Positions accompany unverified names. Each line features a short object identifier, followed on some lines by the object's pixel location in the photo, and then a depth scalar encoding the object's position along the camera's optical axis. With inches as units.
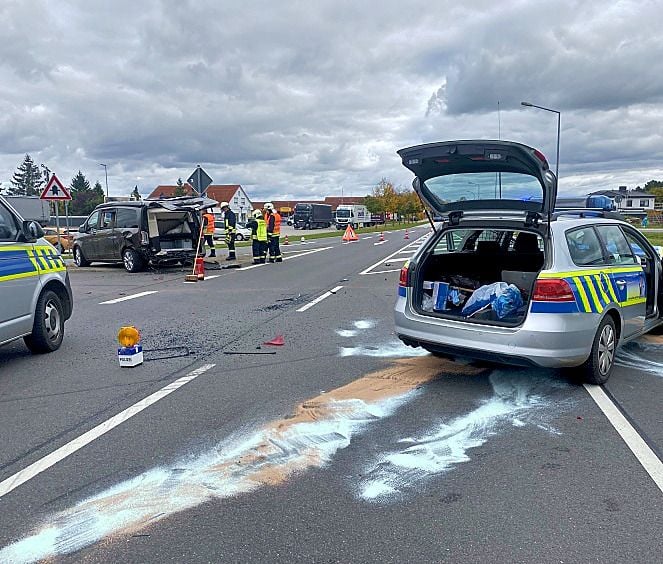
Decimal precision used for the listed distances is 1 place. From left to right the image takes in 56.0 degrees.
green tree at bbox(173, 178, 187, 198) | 3881.4
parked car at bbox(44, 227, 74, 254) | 990.2
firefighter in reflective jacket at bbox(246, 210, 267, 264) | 762.8
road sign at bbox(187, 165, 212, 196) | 795.4
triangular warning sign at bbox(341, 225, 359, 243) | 1397.9
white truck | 2672.2
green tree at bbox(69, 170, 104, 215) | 3747.5
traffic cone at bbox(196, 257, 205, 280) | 603.5
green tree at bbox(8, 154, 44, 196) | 4547.2
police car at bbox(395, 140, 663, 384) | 206.2
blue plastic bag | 228.5
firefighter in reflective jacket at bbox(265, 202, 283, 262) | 757.3
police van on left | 256.4
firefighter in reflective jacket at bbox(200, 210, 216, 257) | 832.4
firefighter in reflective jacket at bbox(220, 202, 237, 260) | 847.7
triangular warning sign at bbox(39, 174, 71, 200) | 806.5
